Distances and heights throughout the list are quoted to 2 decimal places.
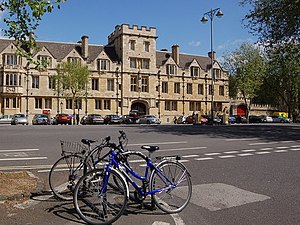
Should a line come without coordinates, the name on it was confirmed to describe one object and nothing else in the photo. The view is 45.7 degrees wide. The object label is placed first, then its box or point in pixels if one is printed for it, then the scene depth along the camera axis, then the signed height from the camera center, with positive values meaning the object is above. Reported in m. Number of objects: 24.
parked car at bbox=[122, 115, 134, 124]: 51.50 -0.67
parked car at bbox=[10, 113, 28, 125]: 44.41 -0.72
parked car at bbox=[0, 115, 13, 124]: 47.78 -0.65
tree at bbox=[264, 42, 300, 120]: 28.94 +5.10
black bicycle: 6.36 -0.91
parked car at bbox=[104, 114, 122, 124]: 49.62 -0.65
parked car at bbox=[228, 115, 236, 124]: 60.41 -0.76
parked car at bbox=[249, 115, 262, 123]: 69.49 -0.85
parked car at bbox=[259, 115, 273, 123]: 69.31 -0.84
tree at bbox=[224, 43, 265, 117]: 56.69 +7.46
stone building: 54.34 +5.80
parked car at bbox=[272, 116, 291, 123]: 71.25 -0.96
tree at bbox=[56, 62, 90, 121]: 49.69 +5.20
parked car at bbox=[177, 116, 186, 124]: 56.78 -0.87
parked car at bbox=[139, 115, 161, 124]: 50.69 -0.66
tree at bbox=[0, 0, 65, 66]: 6.88 +1.92
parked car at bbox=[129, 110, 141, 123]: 52.86 -0.39
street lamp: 38.88 +11.04
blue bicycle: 5.26 -1.14
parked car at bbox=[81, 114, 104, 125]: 48.50 -0.64
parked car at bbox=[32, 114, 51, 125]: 45.83 -0.74
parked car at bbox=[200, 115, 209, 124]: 51.59 -0.65
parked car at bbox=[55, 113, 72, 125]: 48.38 -0.64
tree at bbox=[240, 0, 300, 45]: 25.47 +7.24
